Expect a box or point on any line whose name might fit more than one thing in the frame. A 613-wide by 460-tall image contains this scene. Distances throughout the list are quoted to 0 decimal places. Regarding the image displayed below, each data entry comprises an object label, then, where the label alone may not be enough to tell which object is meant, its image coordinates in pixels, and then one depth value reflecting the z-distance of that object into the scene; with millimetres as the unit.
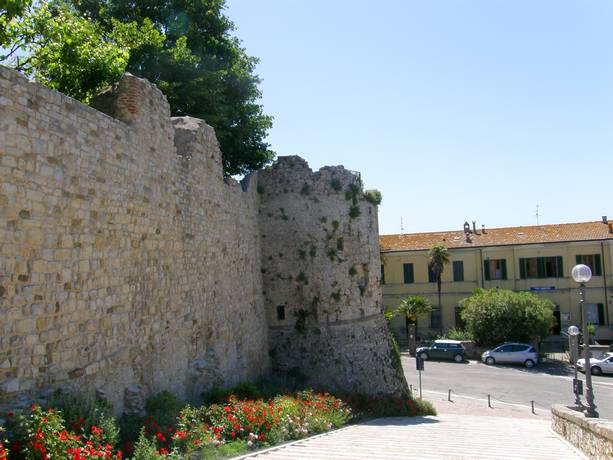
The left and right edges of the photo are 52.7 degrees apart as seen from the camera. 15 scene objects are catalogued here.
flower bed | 6492
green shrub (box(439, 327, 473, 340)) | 38050
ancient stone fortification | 7469
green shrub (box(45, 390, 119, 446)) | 7402
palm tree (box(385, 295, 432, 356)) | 40156
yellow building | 40906
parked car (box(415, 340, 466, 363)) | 35531
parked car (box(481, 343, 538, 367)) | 33688
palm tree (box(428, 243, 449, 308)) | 42000
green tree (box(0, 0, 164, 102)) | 14180
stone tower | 18500
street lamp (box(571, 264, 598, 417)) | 11945
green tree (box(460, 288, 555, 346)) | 35062
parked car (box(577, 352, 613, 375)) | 31172
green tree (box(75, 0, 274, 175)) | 19984
